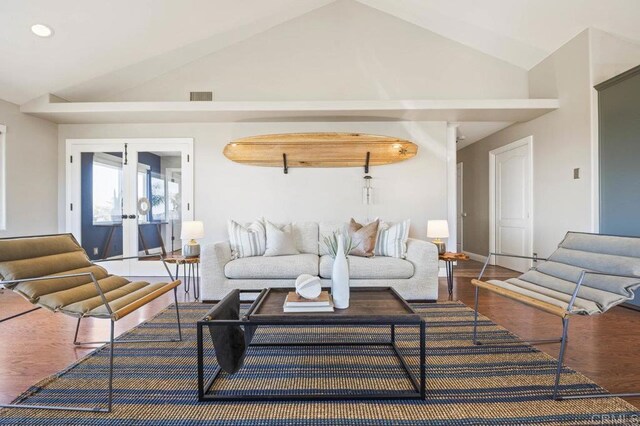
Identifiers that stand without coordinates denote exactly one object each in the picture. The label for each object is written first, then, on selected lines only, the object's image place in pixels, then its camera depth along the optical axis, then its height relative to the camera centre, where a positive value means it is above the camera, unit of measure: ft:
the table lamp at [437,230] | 12.01 -0.66
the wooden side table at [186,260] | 11.03 -1.64
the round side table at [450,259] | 11.20 -1.63
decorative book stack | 5.67 -1.66
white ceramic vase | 5.98 -1.39
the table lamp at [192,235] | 11.50 -0.82
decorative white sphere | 6.00 -1.42
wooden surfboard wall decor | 13.52 +2.72
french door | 14.51 +0.80
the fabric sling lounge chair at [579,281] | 5.47 -1.43
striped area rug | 4.62 -2.94
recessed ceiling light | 9.98 +5.83
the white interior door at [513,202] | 15.23 +0.52
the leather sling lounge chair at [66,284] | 5.42 -1.38
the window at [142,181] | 14.73 +1.49
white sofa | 10.25 -1.94
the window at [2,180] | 12.26 +1.30
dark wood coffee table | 4.98 -1.76
